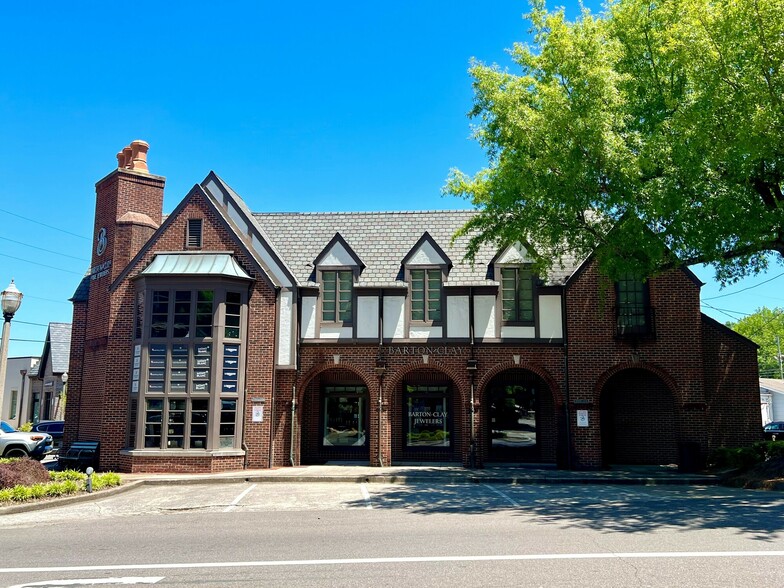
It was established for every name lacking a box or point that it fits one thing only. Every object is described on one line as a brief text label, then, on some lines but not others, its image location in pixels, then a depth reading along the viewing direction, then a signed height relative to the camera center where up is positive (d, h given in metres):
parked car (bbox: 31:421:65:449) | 27.84 -0.65
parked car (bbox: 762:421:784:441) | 32.46 -0.56
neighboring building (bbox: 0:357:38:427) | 48.03 +1.50
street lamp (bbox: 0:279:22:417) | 14.57 +2.26
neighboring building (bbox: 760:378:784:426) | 47.75 +1.18
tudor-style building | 19.92 +1.78
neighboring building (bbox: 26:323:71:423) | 40.34 +2.39
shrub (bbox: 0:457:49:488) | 14.44 -1.34
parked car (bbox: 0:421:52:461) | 22.51 -1.10
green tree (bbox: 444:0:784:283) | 13.66 +6.12
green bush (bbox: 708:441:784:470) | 18.18 -0.95
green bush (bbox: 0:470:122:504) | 13.68 -1.60
